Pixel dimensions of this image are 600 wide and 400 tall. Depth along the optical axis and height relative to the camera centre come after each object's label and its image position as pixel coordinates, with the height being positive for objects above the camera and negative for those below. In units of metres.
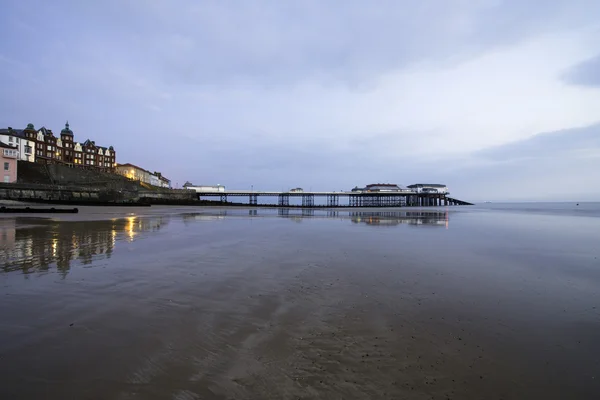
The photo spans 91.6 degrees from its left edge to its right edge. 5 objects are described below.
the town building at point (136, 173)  114.38 +14.80
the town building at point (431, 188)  146.88 +9.46
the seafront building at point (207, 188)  131.93 +9.40
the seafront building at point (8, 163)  49.09 +7.96
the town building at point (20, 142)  65.94 +15.73
